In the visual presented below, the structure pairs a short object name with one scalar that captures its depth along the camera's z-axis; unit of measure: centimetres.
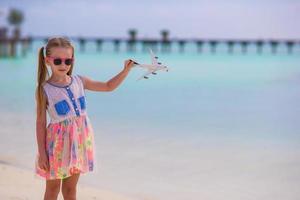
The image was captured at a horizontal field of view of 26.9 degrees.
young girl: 300
